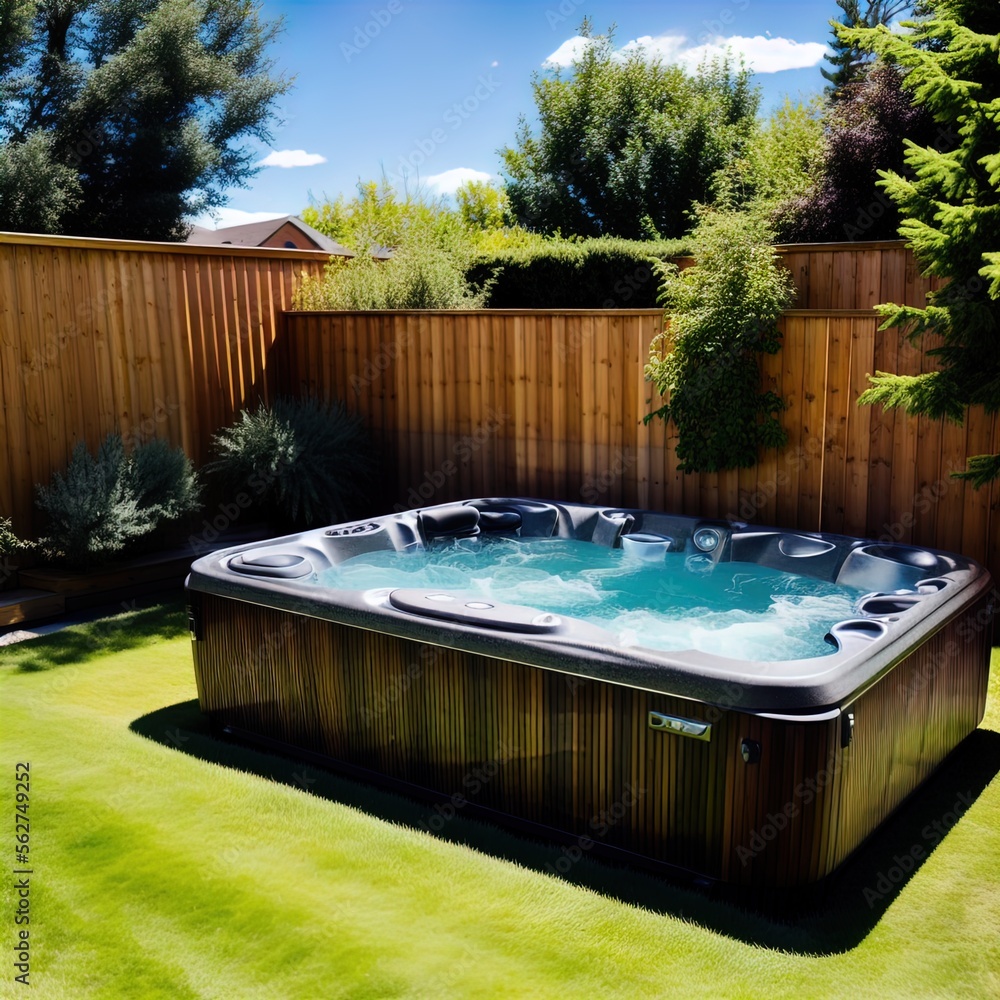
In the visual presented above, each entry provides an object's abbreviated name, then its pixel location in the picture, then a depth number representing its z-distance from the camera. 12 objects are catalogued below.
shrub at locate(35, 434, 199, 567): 5.96
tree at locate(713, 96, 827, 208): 10.30
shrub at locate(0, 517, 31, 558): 5.95
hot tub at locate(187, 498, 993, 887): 2.77
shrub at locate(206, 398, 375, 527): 6.89
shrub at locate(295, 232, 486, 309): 7.79
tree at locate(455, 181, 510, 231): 22.52
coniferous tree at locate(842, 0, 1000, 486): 4.11
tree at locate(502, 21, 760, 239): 15.80
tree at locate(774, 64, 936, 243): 8.58
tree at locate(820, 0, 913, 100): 23.17
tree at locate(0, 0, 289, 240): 15.40
